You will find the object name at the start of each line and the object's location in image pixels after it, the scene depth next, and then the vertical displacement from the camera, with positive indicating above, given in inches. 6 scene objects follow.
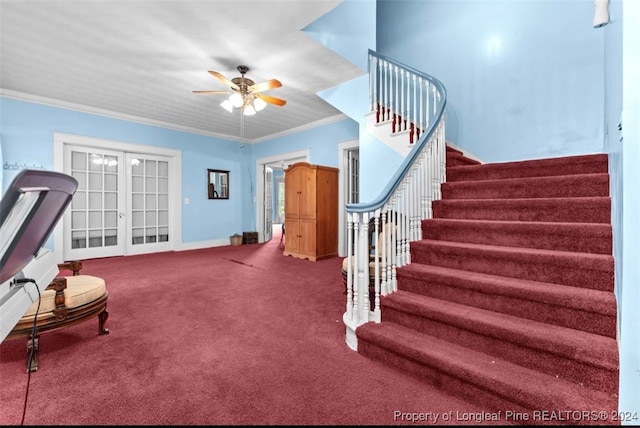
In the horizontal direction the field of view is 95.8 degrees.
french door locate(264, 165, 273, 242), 298.5 +5.8
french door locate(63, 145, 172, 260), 201.3 +7.5
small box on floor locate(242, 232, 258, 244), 280.4 -23.2
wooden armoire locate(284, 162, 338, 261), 208.4 +1.7
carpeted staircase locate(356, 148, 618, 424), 54.4 -22.1
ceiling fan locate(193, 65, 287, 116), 135.2 +59.2
